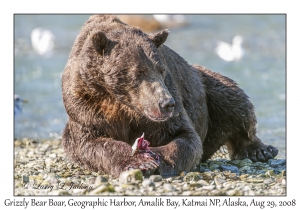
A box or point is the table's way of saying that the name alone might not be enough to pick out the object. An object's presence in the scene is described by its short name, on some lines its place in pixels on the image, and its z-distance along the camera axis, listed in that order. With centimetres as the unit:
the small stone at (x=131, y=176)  1394
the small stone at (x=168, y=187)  1334
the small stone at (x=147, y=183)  1354
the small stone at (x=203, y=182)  1404
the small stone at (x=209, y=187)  1364
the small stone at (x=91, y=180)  1467
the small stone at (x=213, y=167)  1691
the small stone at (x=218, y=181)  1433
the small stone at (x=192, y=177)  1466
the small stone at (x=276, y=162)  1797
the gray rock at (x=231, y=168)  1644
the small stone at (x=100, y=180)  1412
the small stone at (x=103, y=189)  1317
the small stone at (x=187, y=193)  1319
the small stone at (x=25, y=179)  1516
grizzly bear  1448
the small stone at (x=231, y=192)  1316
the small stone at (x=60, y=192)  1350
